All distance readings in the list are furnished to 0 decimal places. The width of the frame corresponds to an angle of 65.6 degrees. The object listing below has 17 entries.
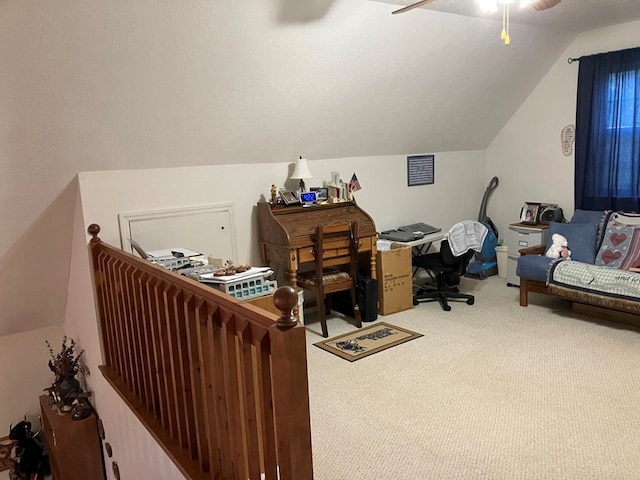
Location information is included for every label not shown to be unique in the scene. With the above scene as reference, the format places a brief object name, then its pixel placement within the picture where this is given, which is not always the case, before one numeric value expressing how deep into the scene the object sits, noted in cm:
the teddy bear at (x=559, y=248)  448
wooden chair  393
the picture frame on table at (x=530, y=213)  524
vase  363
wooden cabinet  346
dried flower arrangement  370
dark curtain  451
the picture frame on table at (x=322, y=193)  427
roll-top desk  383
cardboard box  440
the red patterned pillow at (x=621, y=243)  416
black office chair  436
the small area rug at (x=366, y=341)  368
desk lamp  406
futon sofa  380
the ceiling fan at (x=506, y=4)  245
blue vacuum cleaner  555
